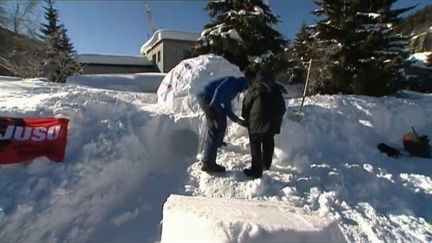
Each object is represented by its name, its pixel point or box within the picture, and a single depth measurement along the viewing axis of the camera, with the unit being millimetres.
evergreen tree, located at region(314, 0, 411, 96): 12227
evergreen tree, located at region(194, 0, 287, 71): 13992
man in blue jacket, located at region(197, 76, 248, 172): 5727
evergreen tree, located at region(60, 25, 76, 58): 26639
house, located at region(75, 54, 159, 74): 27047
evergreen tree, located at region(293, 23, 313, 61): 14141
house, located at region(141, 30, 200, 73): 24266
